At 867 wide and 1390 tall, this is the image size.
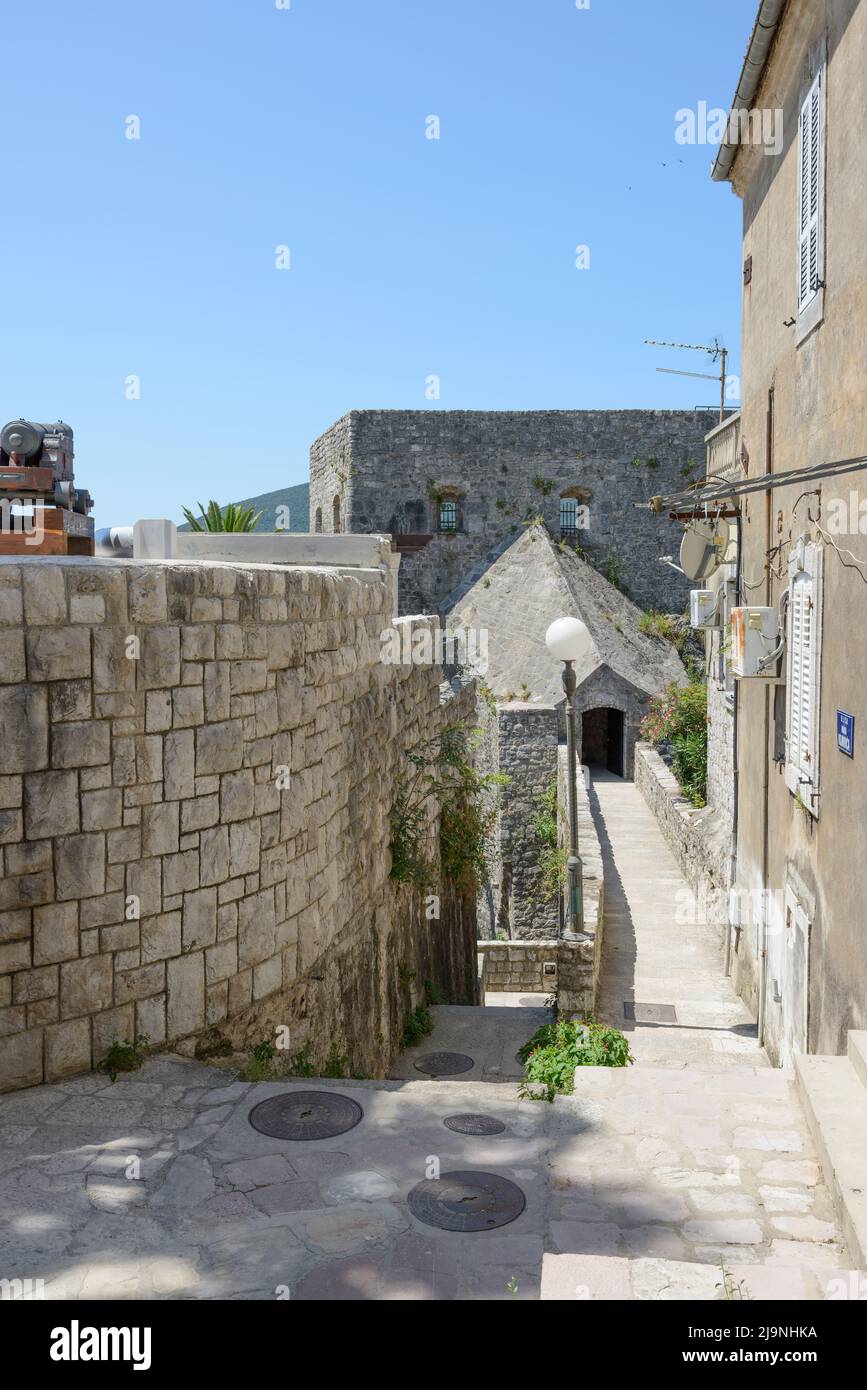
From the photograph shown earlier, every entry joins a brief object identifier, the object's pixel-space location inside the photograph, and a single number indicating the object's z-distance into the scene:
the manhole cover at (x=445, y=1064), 8.77
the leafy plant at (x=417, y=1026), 9.23
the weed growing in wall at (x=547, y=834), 16.56
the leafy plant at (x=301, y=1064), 5.69
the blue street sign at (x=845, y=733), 6.12
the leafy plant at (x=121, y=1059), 4.79
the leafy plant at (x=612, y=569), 29.38
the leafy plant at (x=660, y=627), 27.20
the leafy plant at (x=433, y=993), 10.31
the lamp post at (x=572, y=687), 8.93
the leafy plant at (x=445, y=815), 8.58
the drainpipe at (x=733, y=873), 11.25
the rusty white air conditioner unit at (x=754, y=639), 8.21
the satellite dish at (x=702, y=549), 11.15
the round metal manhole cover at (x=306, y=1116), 4.50
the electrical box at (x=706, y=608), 12.03
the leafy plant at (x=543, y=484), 29.34
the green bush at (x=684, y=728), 18.58
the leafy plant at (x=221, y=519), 9.98
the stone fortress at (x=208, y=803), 4.48
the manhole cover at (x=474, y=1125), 4.58
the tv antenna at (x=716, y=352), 25.73
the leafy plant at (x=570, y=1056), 5.58
